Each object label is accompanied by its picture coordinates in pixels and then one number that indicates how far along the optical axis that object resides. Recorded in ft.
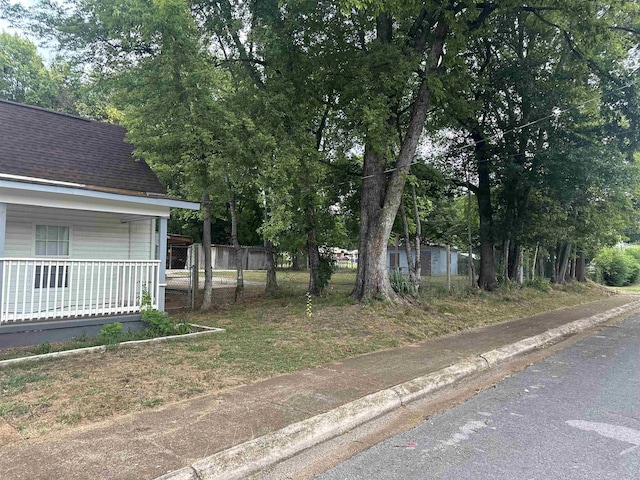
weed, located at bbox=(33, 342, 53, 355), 22.52
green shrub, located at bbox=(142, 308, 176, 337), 27.76
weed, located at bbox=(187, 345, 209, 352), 23.05
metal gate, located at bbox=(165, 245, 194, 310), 42.24
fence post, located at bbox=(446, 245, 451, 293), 49.24
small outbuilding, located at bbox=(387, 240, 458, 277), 78.07
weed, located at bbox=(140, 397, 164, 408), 14.98
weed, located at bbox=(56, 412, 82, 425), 13.45
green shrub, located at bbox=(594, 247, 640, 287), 115.65
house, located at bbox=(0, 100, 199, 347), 25.16
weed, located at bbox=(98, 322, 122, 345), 25.10
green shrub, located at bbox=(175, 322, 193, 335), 28.07
